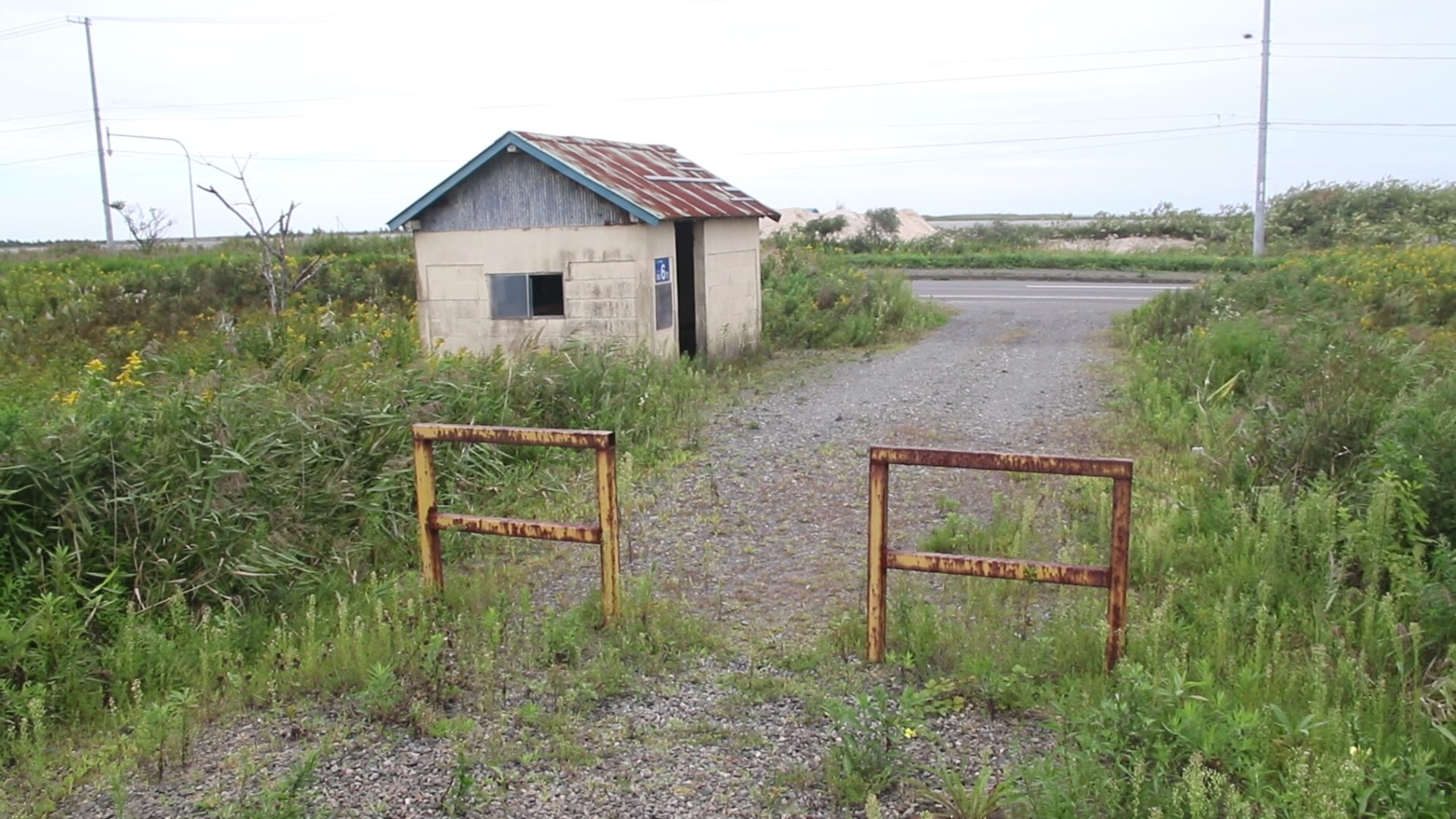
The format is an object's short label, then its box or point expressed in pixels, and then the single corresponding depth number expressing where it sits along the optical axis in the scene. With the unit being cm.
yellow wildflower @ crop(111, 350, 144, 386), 864
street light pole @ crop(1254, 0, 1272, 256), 2864
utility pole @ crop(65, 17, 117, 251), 3703
